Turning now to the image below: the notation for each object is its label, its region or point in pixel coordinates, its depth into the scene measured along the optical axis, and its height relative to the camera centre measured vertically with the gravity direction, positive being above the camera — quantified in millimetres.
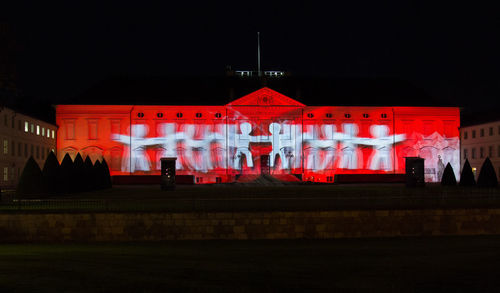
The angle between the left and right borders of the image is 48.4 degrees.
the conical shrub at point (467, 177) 42062 -409
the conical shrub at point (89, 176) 38031 -137
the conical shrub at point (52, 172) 31614 +132
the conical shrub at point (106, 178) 43375 -317
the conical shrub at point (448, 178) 44844 -504
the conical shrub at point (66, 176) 33203 -105
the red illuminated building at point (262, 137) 61531 +4030
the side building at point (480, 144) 57984 +3046
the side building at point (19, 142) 48969 +3191
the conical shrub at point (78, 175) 35625 -59
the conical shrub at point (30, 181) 27828 -329
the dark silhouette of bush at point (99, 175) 40909 -77
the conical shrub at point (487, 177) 38875 -385
